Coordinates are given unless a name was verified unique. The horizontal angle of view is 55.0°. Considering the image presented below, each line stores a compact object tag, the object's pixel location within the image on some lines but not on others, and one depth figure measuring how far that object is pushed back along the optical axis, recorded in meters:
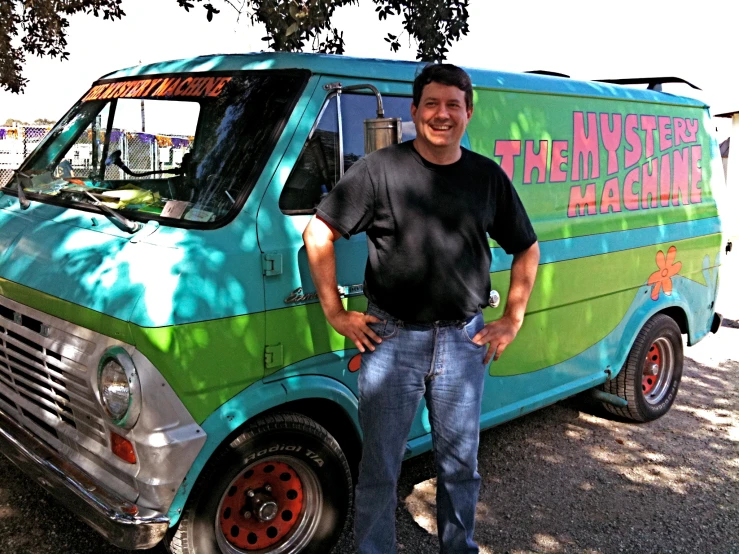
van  2.66
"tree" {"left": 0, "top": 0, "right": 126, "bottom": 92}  7.98
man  2.64
